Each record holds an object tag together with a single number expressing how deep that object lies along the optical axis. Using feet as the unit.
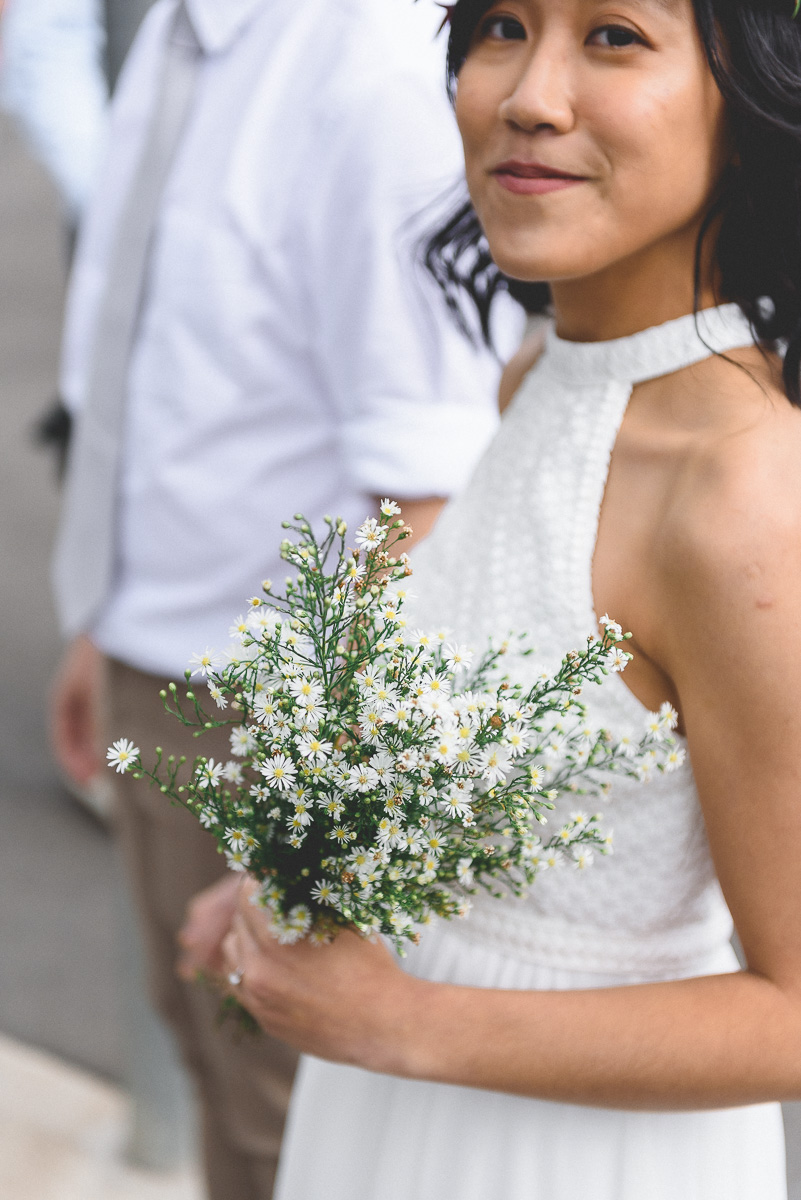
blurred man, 5.91
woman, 3.43
